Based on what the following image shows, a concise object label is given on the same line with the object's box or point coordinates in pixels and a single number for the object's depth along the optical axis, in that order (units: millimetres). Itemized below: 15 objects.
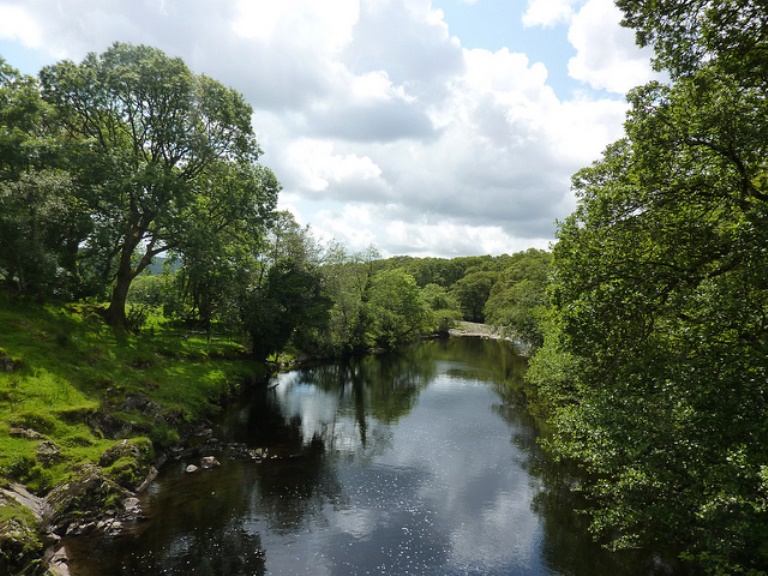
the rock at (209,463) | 23566
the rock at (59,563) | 13530
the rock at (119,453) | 19812
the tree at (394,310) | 72875
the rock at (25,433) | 18234
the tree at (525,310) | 56744
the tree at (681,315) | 10508
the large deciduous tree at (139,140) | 32688
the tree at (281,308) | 44375
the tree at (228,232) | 35875
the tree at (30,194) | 25703
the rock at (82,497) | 16469
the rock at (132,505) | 18234
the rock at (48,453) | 18000
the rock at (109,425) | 21797
